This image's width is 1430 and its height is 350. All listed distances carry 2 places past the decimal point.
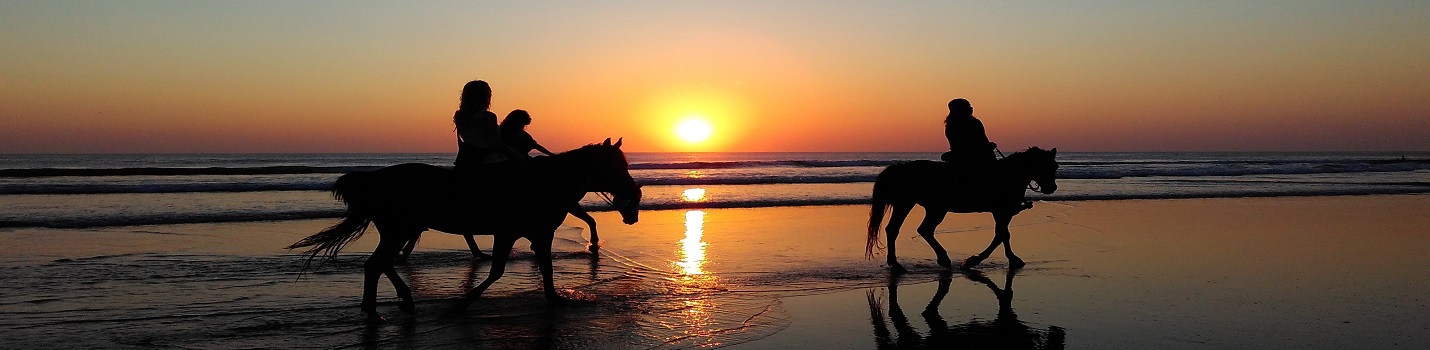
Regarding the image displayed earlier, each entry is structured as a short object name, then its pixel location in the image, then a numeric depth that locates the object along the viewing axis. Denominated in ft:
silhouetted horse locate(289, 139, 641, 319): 20.54
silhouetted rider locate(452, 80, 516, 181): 21.50
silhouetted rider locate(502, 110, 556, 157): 29.37
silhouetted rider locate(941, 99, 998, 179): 30.30
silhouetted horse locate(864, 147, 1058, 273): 30.42
